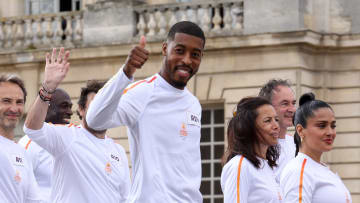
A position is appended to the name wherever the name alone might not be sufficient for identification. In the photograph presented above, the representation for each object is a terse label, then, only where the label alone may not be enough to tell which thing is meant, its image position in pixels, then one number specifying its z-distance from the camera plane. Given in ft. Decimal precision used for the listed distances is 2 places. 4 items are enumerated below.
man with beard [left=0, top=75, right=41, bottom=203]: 39.83
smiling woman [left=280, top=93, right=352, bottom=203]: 34.48
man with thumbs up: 31.98
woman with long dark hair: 36.29
